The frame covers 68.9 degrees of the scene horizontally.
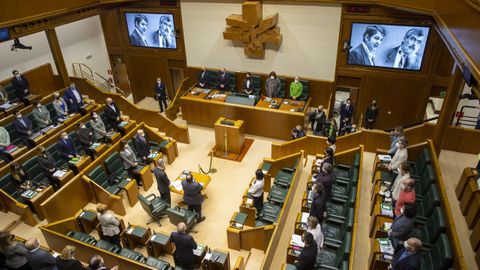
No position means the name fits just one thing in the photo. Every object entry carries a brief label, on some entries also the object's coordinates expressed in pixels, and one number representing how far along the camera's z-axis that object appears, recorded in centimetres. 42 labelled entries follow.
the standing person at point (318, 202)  598
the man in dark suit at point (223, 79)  1151
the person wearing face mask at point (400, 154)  691
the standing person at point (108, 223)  635
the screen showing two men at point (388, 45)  952
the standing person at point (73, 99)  1008
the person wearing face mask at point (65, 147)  835
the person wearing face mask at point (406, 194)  570
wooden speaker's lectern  962
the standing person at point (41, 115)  931
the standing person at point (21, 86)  1007
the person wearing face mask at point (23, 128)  879
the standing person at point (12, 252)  535
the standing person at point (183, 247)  575
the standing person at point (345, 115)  970
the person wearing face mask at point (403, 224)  524
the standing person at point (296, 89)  1067
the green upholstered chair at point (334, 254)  550
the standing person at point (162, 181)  730
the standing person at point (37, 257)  528
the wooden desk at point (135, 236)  683
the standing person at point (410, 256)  470
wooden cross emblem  1040
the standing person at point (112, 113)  970
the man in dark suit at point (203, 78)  1179
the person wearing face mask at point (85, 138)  880
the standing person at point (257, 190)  709
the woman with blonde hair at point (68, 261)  516
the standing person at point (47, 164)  784
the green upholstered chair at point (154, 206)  724
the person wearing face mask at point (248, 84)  1117
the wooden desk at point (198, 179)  783
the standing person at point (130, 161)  827
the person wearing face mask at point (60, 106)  979
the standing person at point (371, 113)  979
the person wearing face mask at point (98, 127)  915
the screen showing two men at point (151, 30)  1191
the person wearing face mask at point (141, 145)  865
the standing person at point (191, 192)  714
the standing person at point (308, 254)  500
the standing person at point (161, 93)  1171
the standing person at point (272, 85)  1084
